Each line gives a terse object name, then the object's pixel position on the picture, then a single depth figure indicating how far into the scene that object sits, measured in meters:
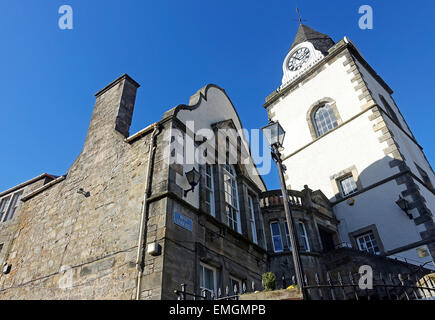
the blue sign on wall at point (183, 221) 8.43
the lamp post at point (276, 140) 6.11
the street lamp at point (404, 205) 14.06
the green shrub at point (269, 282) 7.48
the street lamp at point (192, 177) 9.00
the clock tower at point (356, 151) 14.35
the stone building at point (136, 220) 8.00
